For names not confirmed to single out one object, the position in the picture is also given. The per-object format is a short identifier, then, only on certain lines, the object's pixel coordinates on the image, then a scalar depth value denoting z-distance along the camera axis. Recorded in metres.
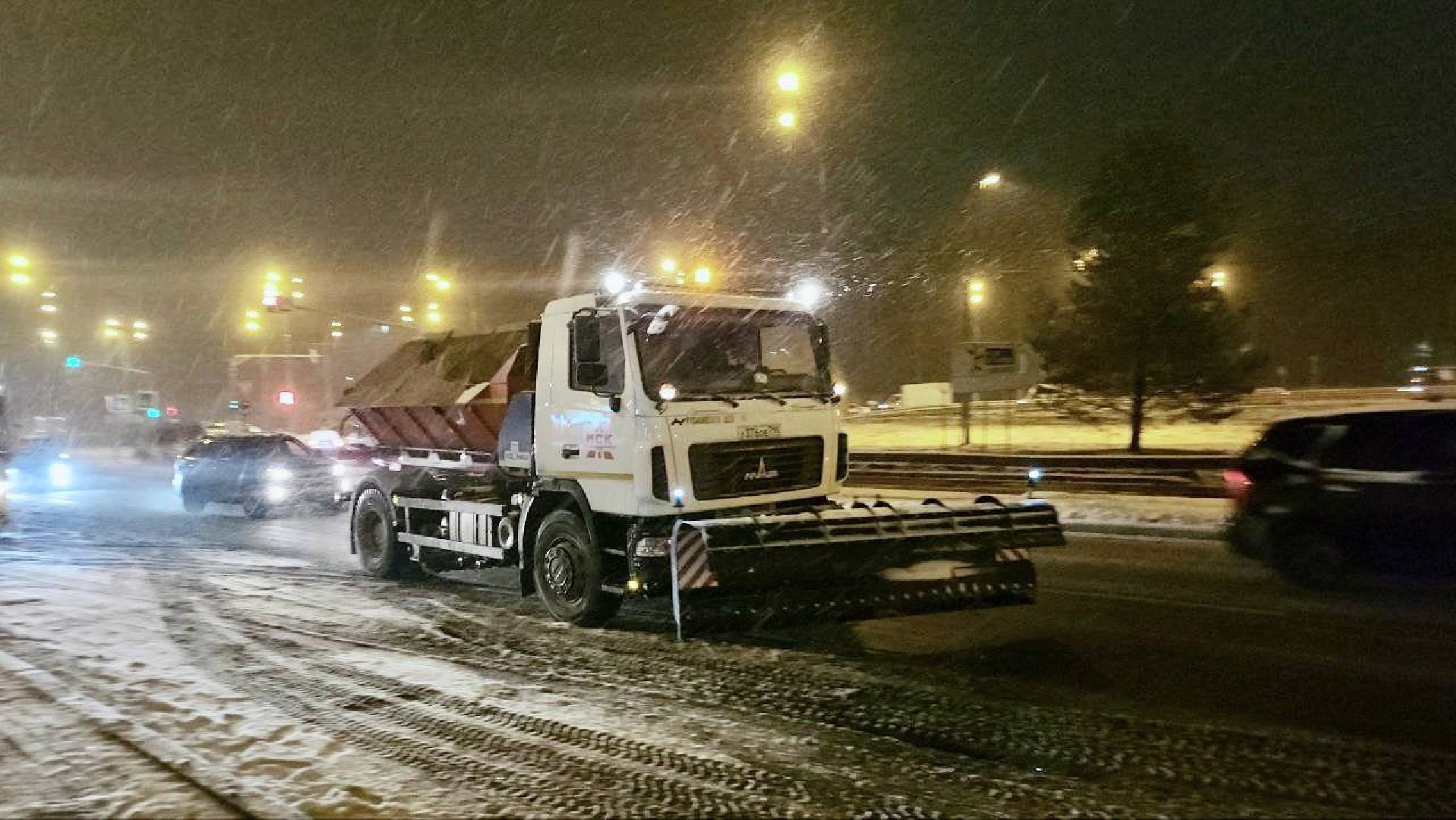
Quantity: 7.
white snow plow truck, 7.63
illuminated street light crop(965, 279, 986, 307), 27.20
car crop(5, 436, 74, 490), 29.86
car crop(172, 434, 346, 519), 19.69
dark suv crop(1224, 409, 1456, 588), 9.05
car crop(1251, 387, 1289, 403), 44.09
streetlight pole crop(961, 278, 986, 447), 26.08
